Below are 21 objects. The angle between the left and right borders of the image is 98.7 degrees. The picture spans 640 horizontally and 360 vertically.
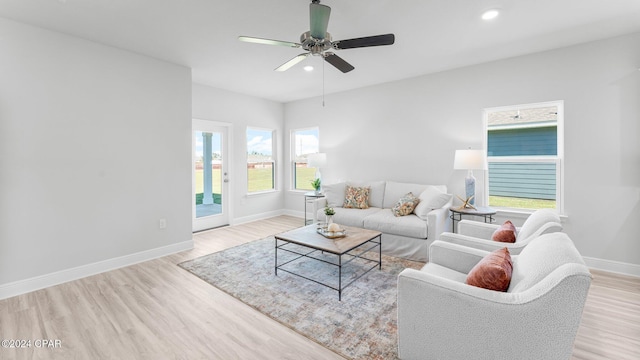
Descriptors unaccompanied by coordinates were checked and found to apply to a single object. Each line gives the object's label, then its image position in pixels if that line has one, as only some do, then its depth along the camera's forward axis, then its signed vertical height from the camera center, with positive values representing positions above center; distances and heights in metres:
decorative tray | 3.10 -0.66
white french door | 5.11 +0.02
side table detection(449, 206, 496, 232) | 3.57 -0.48
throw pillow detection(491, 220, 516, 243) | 2.45 -0.53
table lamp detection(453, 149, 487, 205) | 3.67 +0.20
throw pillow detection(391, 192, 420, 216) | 4.04 -0.44
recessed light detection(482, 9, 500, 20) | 2.60 +1.56
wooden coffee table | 2.78 -0.71
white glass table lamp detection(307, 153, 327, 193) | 5.41 +0.31
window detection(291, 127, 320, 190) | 6.33 +0.52
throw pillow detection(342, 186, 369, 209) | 4.62 -0.38
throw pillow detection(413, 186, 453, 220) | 3.82 -0.37
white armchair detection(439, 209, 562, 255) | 2.08 -0.51
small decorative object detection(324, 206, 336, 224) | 3.36 -0.45
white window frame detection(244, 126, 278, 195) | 6.46 +0.36
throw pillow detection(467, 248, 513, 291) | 1.59 -0.58
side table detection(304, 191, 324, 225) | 5.30 -0.37
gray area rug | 2.08 -1.18
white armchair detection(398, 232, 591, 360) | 1.25 -0.70
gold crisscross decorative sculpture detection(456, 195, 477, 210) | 3.84 -0.41
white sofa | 3.61 -0.61
